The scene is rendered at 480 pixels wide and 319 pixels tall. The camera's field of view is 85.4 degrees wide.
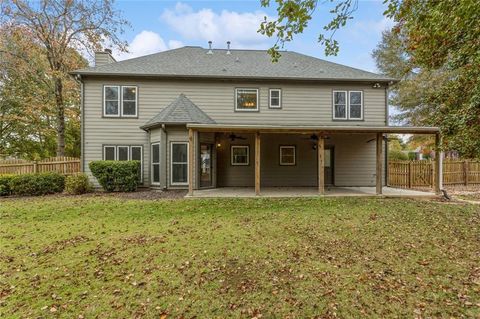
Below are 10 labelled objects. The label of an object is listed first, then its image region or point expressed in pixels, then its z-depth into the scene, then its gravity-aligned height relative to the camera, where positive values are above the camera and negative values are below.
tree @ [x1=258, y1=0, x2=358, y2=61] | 4.10 +2.32
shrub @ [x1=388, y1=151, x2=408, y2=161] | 22.80 +0.21
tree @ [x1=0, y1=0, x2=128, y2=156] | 14.84 +8.04
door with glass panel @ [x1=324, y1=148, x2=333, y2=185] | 13.48 -0.39
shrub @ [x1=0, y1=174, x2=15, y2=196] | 10.61 -1.01
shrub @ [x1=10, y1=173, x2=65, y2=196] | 10.69 -1.00
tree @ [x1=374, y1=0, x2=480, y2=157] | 4.36 +2.33
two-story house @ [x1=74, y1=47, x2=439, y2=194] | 11.93 +2.17
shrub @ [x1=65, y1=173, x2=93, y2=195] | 10.96 -1.03
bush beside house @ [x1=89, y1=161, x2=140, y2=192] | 11.03 -0.62
